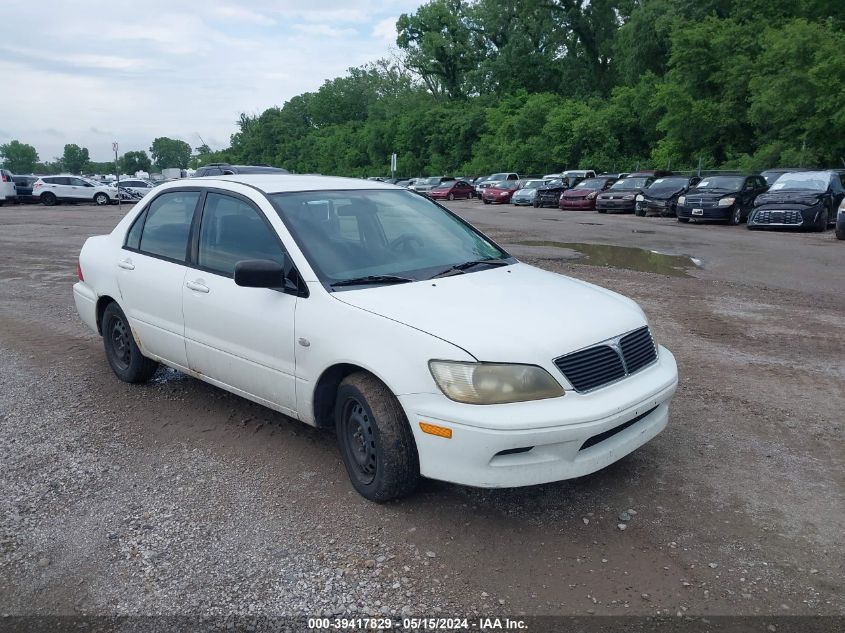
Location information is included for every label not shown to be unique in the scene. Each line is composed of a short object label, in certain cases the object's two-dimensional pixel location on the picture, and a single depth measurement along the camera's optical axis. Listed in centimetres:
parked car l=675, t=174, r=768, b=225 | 2098
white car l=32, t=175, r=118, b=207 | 3656
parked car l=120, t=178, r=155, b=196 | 4678
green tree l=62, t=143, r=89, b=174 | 17450
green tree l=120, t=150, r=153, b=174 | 16146
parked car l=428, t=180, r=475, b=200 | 4438
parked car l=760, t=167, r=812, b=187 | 2372
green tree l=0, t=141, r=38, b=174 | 17375
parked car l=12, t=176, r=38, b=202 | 3644
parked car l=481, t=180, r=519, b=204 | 3772
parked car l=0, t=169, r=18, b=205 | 3413
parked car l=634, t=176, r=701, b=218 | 2486
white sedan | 333
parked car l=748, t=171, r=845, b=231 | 1817
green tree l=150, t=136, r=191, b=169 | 18150
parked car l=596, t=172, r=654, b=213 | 2700
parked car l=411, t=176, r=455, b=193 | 4741
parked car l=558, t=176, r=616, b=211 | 3000
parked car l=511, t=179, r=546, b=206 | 3447
